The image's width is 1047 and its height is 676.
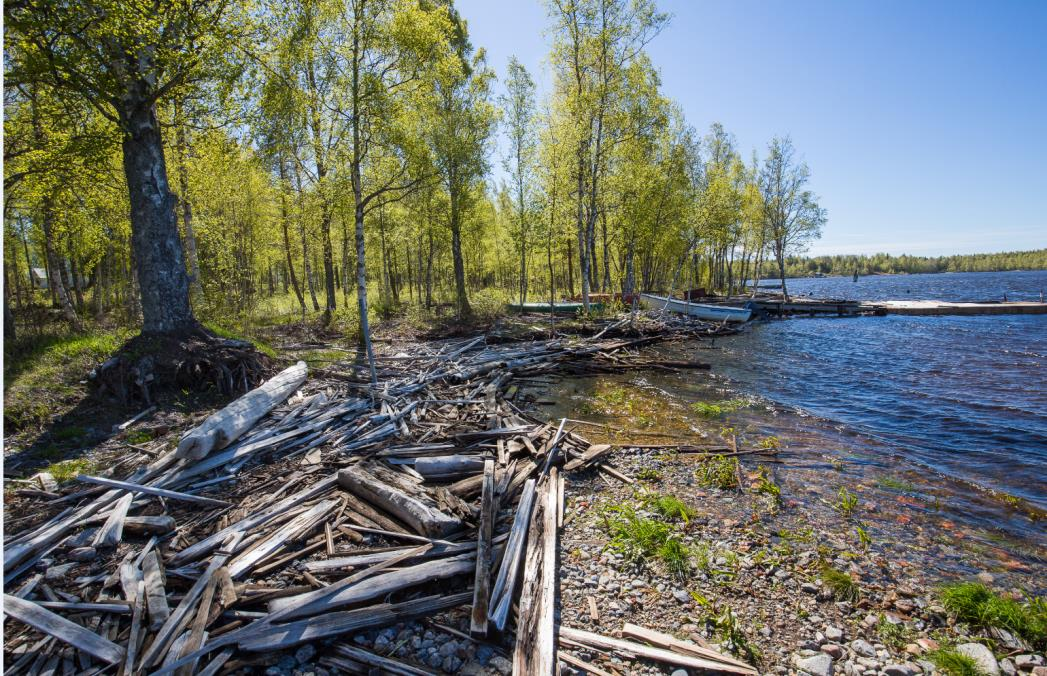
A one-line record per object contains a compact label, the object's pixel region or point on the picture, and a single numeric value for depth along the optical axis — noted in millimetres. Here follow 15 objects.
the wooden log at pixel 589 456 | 9242
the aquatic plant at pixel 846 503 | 8149
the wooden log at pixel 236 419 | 8102
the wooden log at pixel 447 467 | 8578
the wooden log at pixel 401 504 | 6590
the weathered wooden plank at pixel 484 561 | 5215
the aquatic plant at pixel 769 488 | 8463
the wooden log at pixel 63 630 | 4699
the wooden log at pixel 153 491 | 7051
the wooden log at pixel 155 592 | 5084
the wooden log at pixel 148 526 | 6469
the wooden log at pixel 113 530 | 6168
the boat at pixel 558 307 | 31009
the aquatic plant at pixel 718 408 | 13242
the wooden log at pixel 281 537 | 5832
